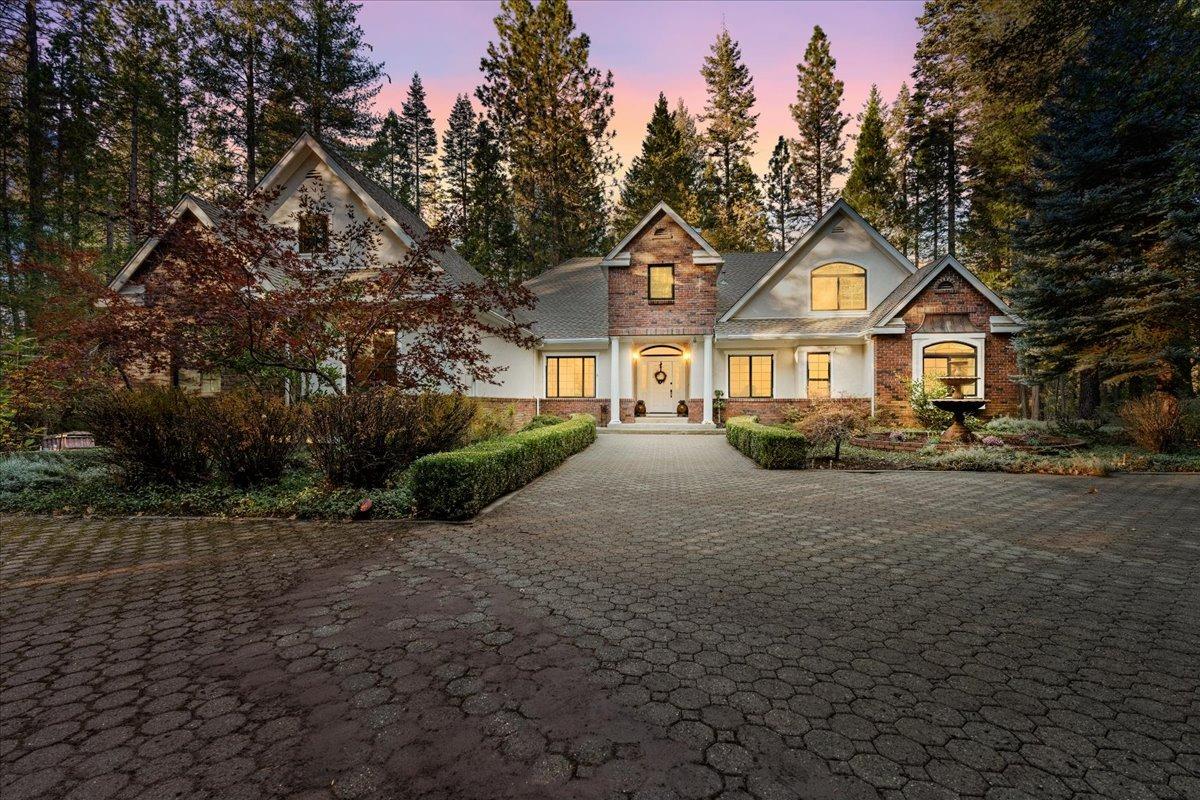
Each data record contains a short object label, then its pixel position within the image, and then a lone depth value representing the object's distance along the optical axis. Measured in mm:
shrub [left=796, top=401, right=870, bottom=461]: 11180
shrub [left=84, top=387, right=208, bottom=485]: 7160
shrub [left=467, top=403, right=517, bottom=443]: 10480
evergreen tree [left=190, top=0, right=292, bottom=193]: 21094
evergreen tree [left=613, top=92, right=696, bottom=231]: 32719
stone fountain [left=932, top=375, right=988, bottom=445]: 12594
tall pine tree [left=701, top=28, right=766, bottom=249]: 33594
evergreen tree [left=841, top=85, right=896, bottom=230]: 30609
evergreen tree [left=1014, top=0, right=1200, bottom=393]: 11789
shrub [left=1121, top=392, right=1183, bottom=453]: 11406
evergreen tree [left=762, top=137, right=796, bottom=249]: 35531
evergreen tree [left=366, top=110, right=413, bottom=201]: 33062
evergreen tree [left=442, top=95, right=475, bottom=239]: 35875
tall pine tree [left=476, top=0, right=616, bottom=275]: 27766
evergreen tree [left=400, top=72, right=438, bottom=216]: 36188
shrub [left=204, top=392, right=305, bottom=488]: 7250
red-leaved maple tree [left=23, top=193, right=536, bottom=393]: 7141
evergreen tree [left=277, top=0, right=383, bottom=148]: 22328
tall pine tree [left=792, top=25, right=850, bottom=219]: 32000
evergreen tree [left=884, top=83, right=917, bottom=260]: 28047
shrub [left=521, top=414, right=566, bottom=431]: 14959
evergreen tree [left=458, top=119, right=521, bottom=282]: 32250
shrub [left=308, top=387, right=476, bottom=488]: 7062
